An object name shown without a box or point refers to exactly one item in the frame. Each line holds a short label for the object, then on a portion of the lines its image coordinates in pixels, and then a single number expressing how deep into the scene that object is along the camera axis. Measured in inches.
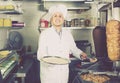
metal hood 85.6
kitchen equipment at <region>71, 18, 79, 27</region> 88.1
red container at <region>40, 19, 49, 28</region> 87.2
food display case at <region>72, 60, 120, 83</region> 49.0
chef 58.4
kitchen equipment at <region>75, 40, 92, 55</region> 84.7
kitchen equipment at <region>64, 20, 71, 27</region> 87.8
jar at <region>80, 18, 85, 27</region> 87.8
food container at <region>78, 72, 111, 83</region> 48.2
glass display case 51.8
